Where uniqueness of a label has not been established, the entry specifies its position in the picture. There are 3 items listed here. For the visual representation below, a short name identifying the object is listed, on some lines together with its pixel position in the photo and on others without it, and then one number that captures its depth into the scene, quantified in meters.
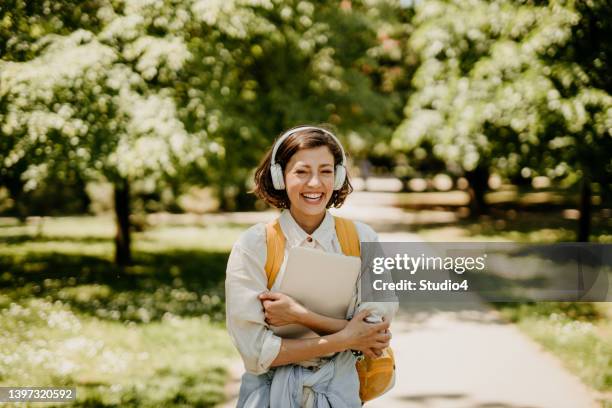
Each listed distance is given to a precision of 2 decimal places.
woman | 1.95
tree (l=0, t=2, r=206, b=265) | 7.14
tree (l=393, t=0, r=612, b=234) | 7.93
